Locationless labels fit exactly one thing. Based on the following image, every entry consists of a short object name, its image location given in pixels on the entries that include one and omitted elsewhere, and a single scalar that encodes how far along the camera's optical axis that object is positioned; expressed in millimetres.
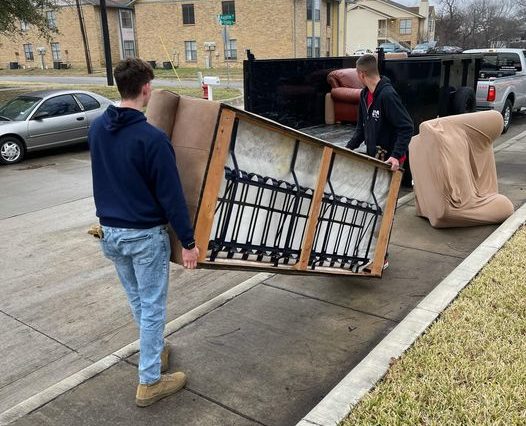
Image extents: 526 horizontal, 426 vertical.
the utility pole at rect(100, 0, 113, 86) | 20216
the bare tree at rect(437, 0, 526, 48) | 62734
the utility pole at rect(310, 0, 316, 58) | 42662
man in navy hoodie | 2762
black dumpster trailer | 7711
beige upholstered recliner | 6129
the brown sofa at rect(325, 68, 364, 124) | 8531
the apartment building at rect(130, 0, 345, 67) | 45281
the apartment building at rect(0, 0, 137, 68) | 51844
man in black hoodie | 4746
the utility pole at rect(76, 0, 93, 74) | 42844
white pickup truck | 11633
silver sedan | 11375
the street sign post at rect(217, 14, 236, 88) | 16972
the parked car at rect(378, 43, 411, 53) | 42419
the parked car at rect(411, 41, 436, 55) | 41988
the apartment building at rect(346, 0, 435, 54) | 68438
